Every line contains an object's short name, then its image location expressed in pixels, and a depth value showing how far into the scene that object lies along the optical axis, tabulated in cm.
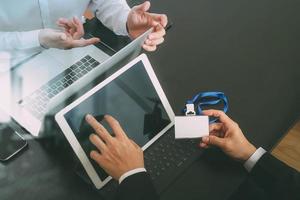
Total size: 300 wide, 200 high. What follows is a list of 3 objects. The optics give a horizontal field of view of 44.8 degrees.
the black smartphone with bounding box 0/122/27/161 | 97
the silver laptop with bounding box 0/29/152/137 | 103
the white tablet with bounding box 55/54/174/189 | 91
